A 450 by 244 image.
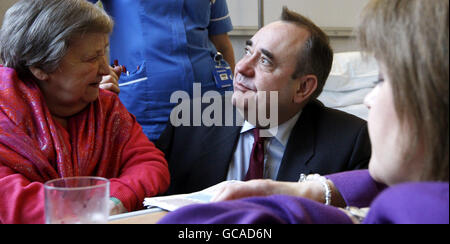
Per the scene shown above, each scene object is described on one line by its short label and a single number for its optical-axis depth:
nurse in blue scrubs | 1.99
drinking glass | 0.76
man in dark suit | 1.68
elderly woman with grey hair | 1.29
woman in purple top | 0.51
